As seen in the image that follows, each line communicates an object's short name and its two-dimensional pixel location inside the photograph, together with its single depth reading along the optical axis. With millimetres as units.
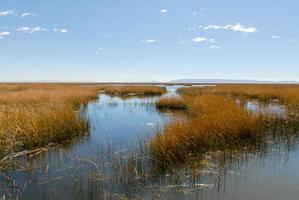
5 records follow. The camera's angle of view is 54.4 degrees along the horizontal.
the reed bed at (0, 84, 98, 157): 7871
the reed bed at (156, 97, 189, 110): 18953
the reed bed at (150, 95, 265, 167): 6984
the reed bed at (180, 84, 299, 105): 20284
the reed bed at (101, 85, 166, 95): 36531
